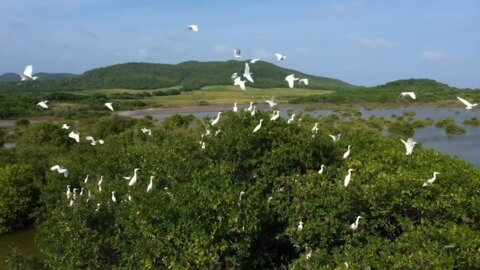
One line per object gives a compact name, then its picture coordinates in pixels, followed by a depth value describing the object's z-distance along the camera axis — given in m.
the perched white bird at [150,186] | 15.89
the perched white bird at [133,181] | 16.48
